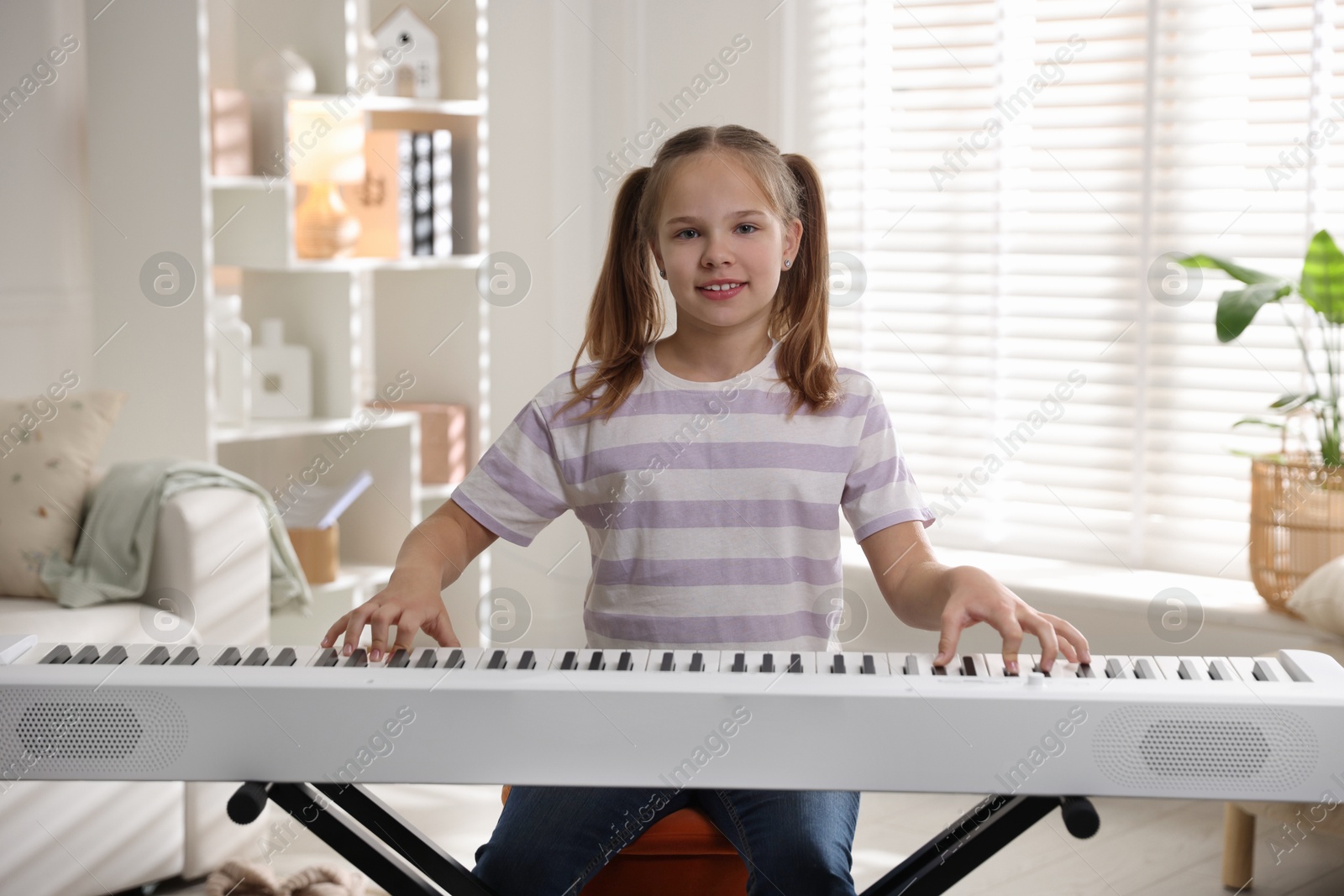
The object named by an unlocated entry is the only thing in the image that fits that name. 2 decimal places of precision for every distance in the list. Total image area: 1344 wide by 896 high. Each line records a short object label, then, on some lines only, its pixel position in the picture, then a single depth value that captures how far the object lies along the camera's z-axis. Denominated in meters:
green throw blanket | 2.32
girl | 1.49
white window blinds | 3.00
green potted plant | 2.64
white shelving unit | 2.87
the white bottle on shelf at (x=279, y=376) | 3.21
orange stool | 1.39
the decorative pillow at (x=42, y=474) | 2.35
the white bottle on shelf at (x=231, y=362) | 3.07
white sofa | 2.09
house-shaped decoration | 3.41
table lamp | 3.16
